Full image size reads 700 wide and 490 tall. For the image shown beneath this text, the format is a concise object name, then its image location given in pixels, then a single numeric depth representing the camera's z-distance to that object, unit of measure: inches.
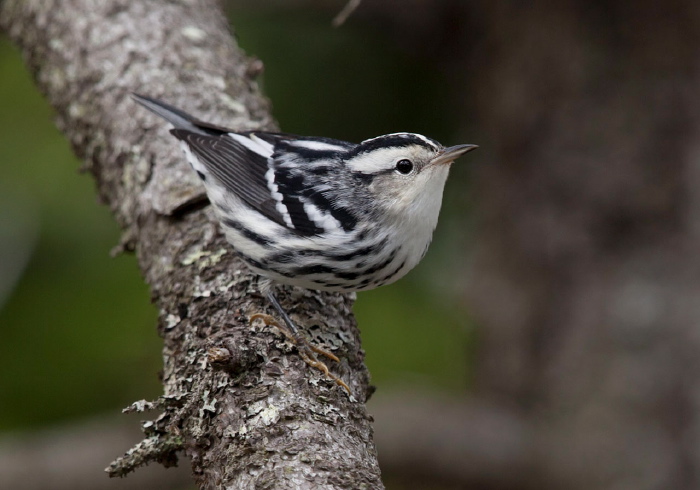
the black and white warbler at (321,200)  247.6
